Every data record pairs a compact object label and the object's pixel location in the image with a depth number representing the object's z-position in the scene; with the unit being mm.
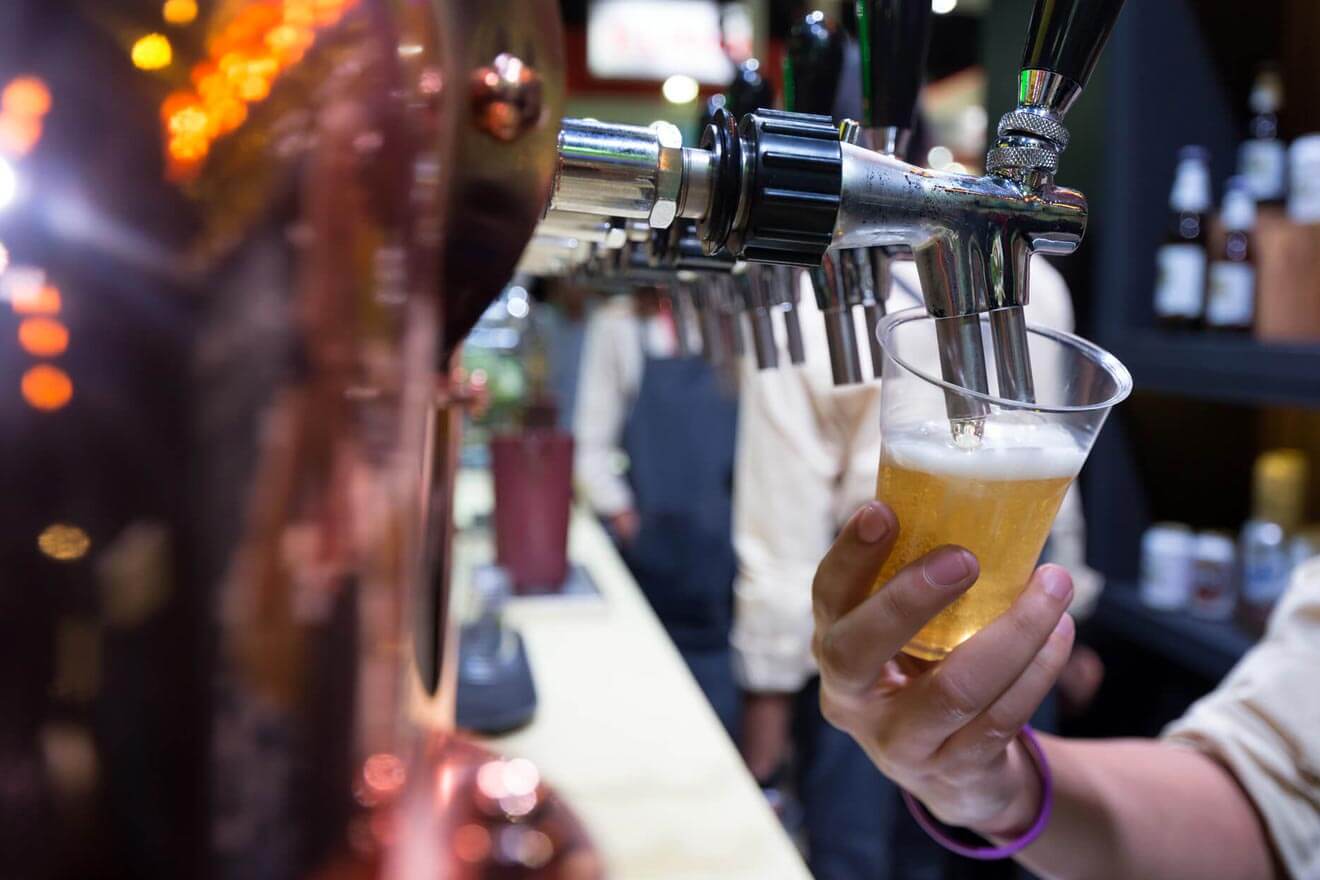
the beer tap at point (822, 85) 545
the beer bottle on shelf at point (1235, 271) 1807
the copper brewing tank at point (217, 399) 238
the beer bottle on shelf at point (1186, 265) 1951
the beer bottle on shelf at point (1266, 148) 1850
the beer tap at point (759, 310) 607
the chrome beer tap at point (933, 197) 373
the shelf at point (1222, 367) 1590
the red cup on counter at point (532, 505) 1677
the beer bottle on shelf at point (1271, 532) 1826
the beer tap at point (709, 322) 715
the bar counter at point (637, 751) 861
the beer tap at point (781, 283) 579
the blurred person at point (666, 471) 3078
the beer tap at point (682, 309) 744
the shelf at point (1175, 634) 1807
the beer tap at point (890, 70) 470
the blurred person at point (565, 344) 5203
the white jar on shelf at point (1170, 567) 1997
